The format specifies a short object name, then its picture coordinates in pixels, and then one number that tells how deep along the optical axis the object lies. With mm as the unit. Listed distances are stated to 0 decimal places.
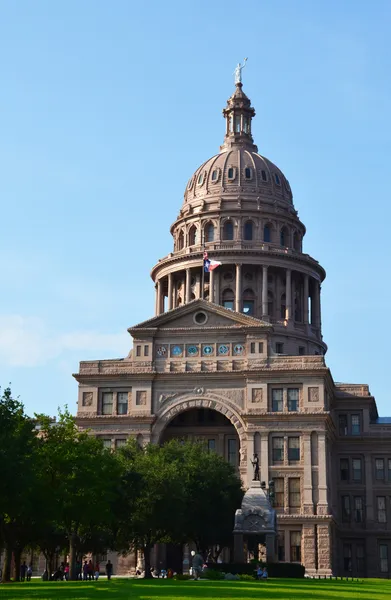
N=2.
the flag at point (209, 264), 109688
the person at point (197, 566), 63588
